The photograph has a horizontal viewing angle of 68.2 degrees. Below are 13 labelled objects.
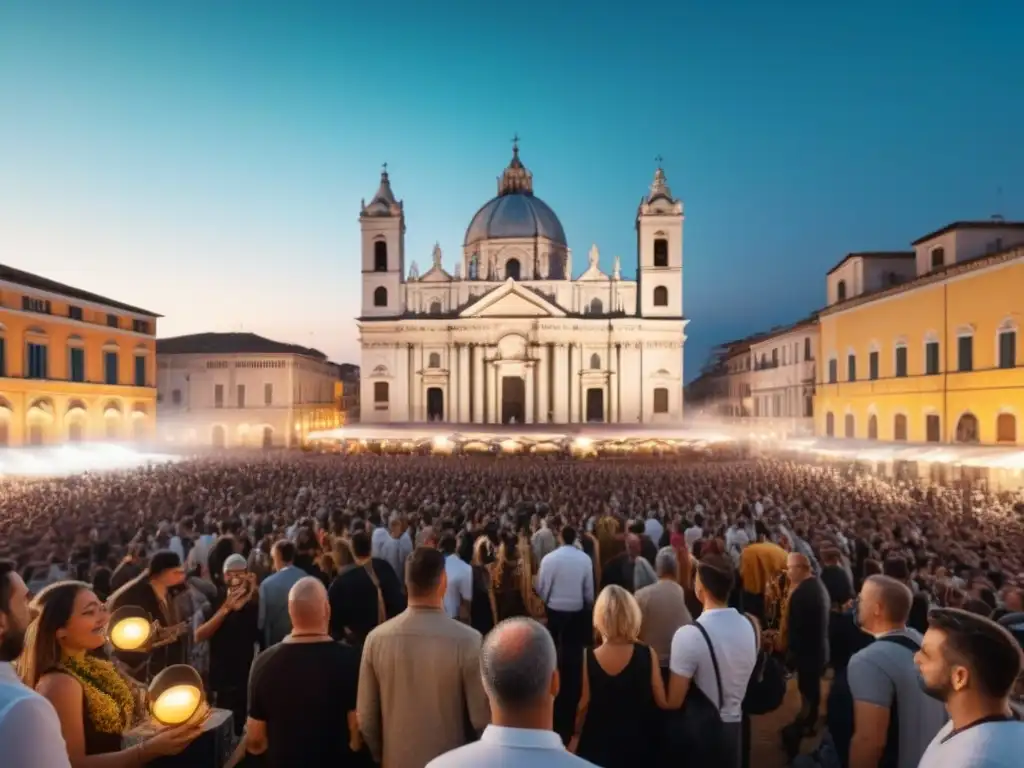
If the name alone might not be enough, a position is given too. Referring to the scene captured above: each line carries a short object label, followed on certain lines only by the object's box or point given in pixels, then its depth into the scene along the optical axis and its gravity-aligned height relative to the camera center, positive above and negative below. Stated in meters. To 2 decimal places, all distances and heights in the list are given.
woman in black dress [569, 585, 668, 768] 3.76 -1.44
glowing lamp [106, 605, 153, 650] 3.77 -1.15
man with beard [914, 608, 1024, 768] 2.21 -0.92
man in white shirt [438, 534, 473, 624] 6.93 -1.71
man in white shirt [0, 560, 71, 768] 2.04 -0.90
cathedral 50.91 +4.14
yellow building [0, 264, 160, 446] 31.09 +1.82
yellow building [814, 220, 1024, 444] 24.02 +2.22
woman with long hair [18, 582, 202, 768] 2.82 -1.06
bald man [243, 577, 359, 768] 3.49 -1.36
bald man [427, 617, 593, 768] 2.01 -0.87
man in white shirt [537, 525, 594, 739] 6.95 -1.77
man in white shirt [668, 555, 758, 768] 4.03 -1.39
